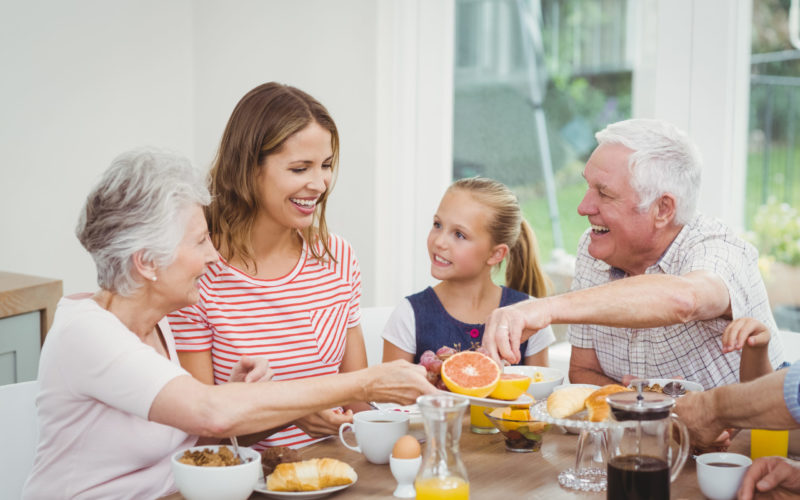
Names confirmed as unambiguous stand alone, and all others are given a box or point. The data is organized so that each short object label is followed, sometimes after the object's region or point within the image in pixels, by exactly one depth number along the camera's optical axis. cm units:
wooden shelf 272
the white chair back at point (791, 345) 256
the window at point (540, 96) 333
